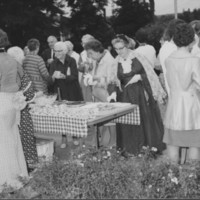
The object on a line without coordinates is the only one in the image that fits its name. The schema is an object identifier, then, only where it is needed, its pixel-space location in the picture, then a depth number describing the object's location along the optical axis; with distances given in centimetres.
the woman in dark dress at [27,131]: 407
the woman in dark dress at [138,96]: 486
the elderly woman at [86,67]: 555
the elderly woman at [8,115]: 378
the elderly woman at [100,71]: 520
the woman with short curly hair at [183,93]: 361
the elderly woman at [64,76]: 569
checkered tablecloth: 395
